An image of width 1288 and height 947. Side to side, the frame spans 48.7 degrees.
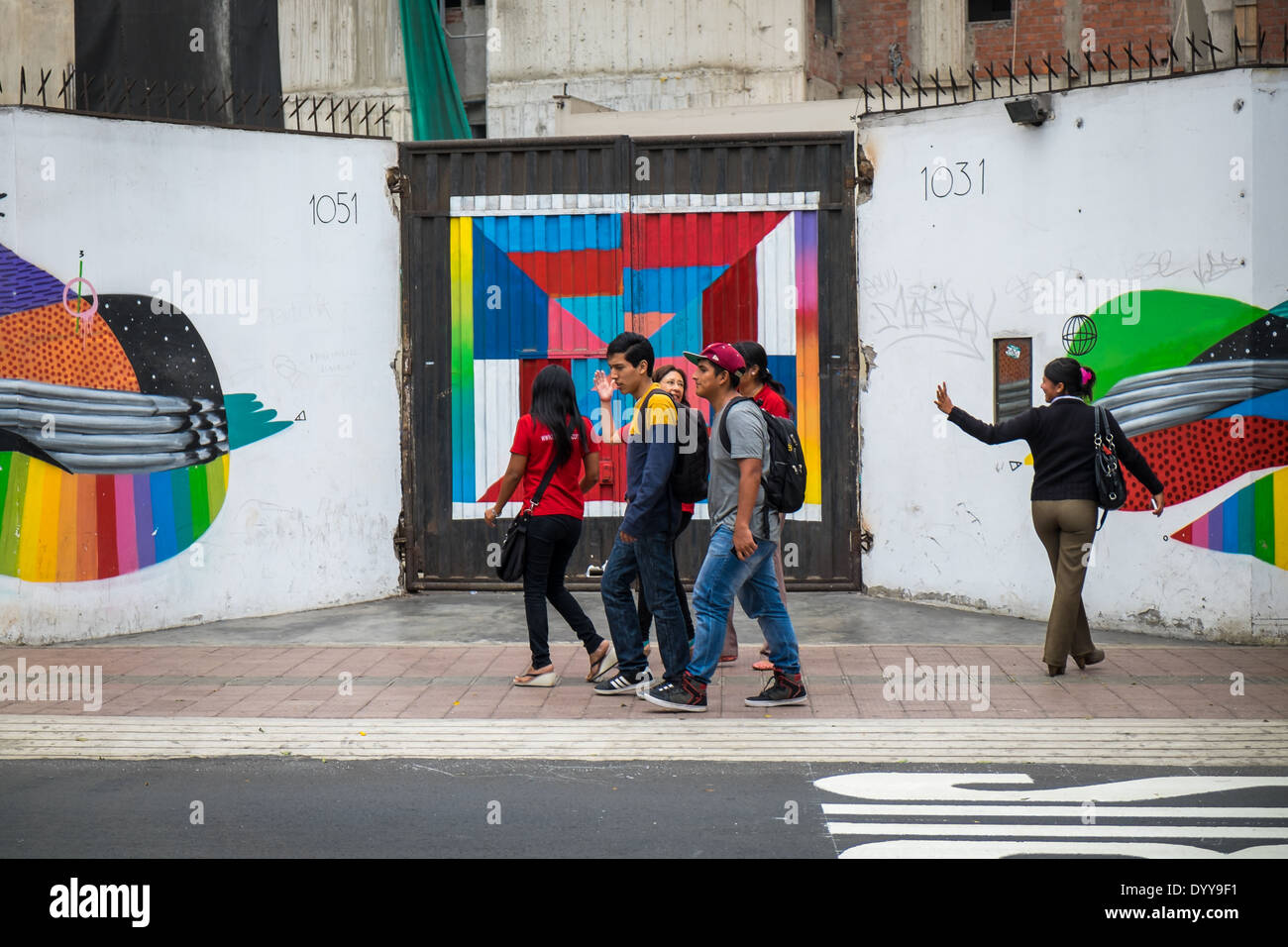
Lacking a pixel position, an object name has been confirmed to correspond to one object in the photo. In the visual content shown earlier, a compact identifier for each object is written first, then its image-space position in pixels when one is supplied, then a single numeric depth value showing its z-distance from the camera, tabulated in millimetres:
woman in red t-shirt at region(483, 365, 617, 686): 8273
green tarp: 17062
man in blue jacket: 7754
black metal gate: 11438
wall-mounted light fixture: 10250
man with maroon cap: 7480
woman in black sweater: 8477
